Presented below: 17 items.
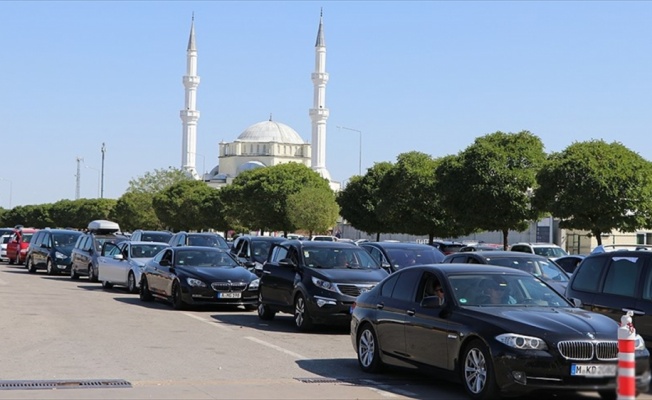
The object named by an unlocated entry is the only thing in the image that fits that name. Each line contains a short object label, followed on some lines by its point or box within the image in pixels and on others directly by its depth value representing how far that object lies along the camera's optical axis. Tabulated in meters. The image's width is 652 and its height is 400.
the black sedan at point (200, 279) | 21.59
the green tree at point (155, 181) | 123.00
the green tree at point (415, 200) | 58.19
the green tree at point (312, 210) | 76.00
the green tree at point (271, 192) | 80.88
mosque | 125.69
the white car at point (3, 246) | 50.34
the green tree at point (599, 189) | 44.72
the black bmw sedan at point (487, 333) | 9.81
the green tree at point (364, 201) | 67.31
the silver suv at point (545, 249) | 36.16
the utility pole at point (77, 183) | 141.39
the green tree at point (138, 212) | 116.94
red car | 46.16
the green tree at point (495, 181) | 48.53
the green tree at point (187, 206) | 98.12
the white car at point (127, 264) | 27.86
